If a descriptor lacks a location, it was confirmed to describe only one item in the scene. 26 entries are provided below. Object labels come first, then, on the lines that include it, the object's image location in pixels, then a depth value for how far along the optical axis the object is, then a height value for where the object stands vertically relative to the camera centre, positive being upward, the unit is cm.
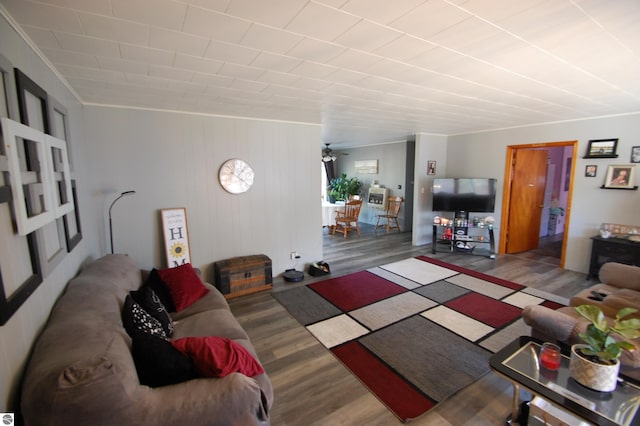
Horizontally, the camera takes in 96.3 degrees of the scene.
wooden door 550 -51
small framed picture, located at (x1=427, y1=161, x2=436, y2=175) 622 +13
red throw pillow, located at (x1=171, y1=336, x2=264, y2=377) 148 -97
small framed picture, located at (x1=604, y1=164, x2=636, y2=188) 406 -5
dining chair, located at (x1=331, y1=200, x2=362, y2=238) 730 -108
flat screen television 548 -41
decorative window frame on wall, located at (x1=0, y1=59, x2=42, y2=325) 114 -33
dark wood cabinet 383 -111
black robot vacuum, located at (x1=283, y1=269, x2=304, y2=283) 434 -154
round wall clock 393 -1
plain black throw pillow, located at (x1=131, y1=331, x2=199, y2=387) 138 -92
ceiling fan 856 +58
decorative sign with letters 361 -77
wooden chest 374 -134
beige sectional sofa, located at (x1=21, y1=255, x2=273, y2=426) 107 -84
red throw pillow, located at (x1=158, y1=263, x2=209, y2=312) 264 -105
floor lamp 325 -30
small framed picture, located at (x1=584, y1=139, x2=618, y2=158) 420 +36
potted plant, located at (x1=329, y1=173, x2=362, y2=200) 880 -42
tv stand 565 -126
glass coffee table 149 -124
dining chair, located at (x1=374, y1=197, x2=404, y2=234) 766 -110
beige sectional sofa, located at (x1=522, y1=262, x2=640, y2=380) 192 -114
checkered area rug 229 -162
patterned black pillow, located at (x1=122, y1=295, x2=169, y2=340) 174 -90
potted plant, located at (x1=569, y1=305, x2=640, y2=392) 152 -99
